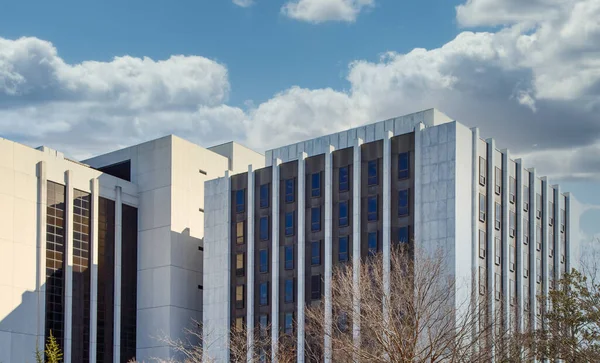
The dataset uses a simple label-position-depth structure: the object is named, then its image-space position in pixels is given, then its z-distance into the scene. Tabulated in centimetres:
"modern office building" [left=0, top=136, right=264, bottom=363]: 6569
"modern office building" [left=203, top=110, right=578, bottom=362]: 5912
